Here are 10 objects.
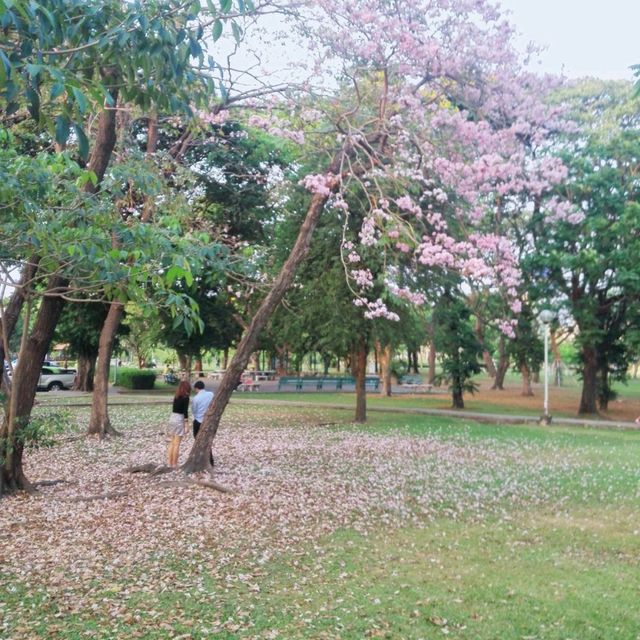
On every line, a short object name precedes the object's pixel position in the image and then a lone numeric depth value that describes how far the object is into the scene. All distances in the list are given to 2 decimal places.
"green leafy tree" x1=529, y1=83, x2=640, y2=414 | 23.83
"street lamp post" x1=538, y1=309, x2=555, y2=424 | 22.31
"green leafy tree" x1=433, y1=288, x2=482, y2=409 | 28.53
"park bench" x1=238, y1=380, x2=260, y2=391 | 40.49
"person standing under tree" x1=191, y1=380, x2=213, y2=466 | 11.91
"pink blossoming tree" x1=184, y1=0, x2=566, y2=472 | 10.32
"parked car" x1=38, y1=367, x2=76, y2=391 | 39.91
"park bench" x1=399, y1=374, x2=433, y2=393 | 43.35
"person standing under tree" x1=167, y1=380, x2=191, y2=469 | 11.30
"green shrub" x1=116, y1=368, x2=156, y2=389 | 39.34
